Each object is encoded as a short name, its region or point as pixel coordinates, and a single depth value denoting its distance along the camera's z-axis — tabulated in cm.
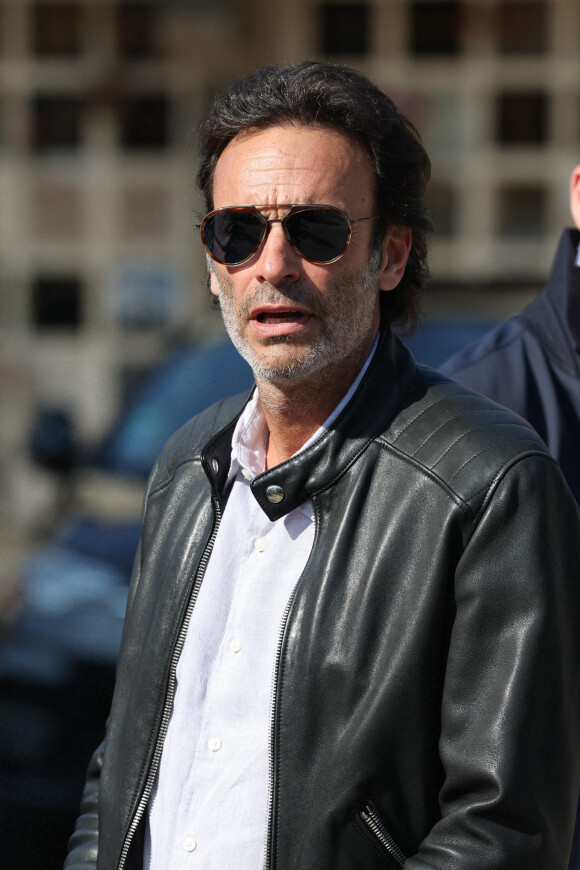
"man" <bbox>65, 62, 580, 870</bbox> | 491
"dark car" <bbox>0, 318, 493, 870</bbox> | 573
